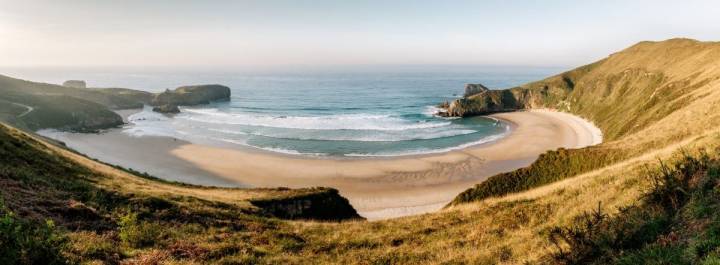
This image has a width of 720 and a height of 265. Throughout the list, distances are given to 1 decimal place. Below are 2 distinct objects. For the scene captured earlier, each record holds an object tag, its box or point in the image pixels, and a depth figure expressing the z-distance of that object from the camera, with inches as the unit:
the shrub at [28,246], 298.2
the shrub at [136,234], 484.2
